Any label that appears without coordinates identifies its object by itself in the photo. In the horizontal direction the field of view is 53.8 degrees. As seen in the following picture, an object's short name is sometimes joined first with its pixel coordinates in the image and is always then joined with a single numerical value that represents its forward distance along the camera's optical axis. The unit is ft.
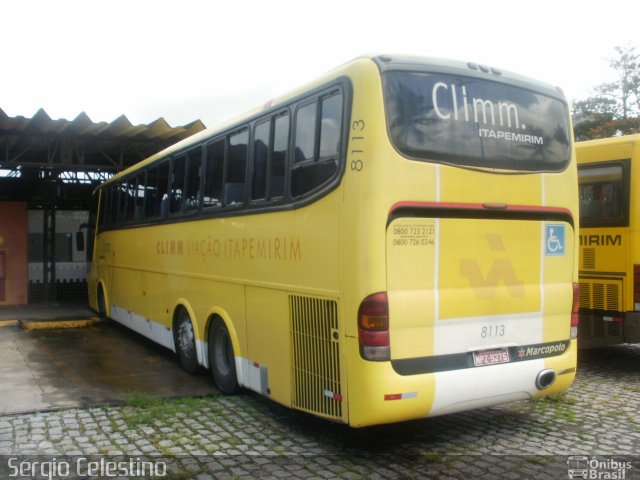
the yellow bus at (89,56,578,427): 15.80
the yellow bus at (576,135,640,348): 26.76
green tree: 103.19
